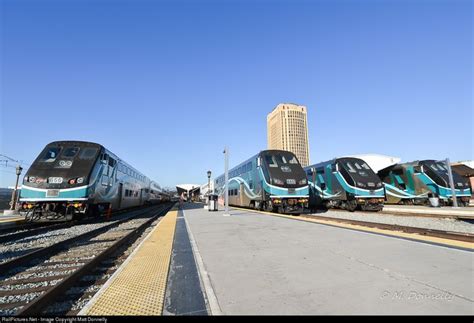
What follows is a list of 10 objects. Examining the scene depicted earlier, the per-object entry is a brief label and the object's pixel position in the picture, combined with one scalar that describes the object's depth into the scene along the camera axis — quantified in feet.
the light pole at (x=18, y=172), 59.88
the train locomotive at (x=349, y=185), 46.91
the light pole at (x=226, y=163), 43.93
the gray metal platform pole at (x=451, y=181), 49.67
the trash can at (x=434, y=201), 53.57
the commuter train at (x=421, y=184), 56.80
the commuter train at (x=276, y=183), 43.16
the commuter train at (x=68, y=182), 32.69
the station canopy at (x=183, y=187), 260.81
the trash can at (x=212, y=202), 54.34
